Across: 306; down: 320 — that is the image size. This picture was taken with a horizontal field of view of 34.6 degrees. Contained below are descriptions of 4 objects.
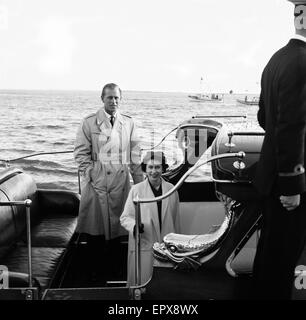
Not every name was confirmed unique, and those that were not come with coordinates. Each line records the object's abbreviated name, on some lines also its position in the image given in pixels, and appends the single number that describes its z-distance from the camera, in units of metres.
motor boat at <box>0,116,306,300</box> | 2.79
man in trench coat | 4.25
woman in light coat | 3.42
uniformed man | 2.22
